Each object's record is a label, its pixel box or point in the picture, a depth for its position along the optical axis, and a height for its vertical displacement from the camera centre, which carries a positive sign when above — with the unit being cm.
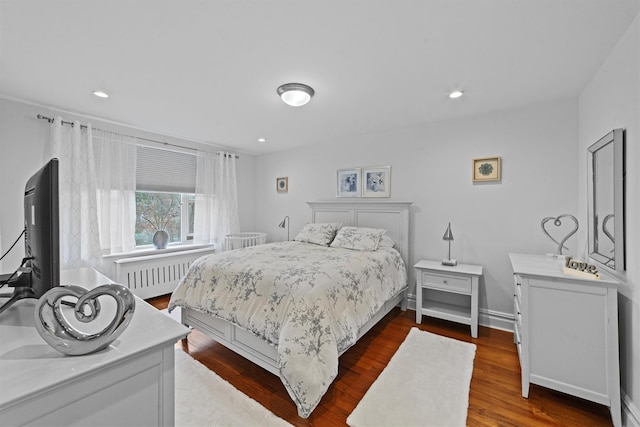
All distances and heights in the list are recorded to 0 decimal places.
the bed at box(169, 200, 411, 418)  171 -70
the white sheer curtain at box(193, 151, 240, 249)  439 +26
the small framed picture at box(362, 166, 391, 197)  369 +45
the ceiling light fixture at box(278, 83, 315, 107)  230 +104
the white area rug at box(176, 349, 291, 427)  162 -124
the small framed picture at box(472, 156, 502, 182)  290 +49
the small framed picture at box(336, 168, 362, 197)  396 +47
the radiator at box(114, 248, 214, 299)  340 -77
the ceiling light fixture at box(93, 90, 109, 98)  247 +112
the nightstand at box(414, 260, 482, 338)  273 -78
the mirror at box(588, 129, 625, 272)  168 +8
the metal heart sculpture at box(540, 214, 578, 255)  243 -10
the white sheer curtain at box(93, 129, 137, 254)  332 +33
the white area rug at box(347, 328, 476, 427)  164 -123
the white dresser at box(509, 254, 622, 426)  161 -77
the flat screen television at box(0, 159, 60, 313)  90 -5
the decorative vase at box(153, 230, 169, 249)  392 -37
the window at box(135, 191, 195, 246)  386 -2
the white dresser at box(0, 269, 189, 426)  64 -43
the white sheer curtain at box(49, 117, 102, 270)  299 +21
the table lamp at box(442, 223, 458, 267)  300 -29
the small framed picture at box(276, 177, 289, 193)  486 +53
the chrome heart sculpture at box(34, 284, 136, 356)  72 -29
